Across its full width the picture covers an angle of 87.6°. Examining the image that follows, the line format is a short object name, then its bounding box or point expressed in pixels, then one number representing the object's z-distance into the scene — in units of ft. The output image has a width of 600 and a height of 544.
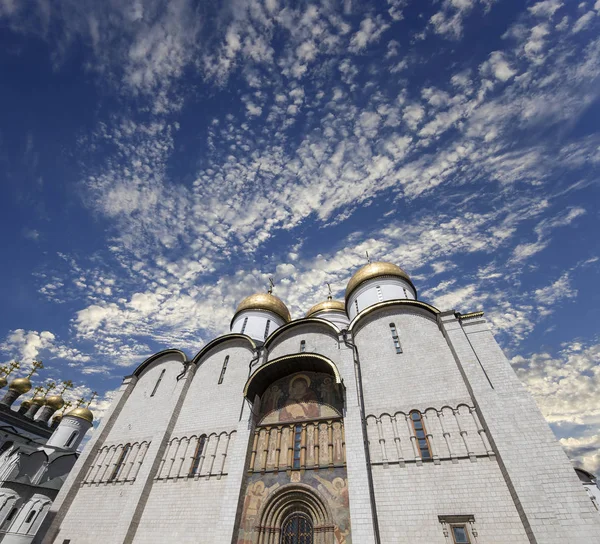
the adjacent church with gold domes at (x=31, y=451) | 47.57
